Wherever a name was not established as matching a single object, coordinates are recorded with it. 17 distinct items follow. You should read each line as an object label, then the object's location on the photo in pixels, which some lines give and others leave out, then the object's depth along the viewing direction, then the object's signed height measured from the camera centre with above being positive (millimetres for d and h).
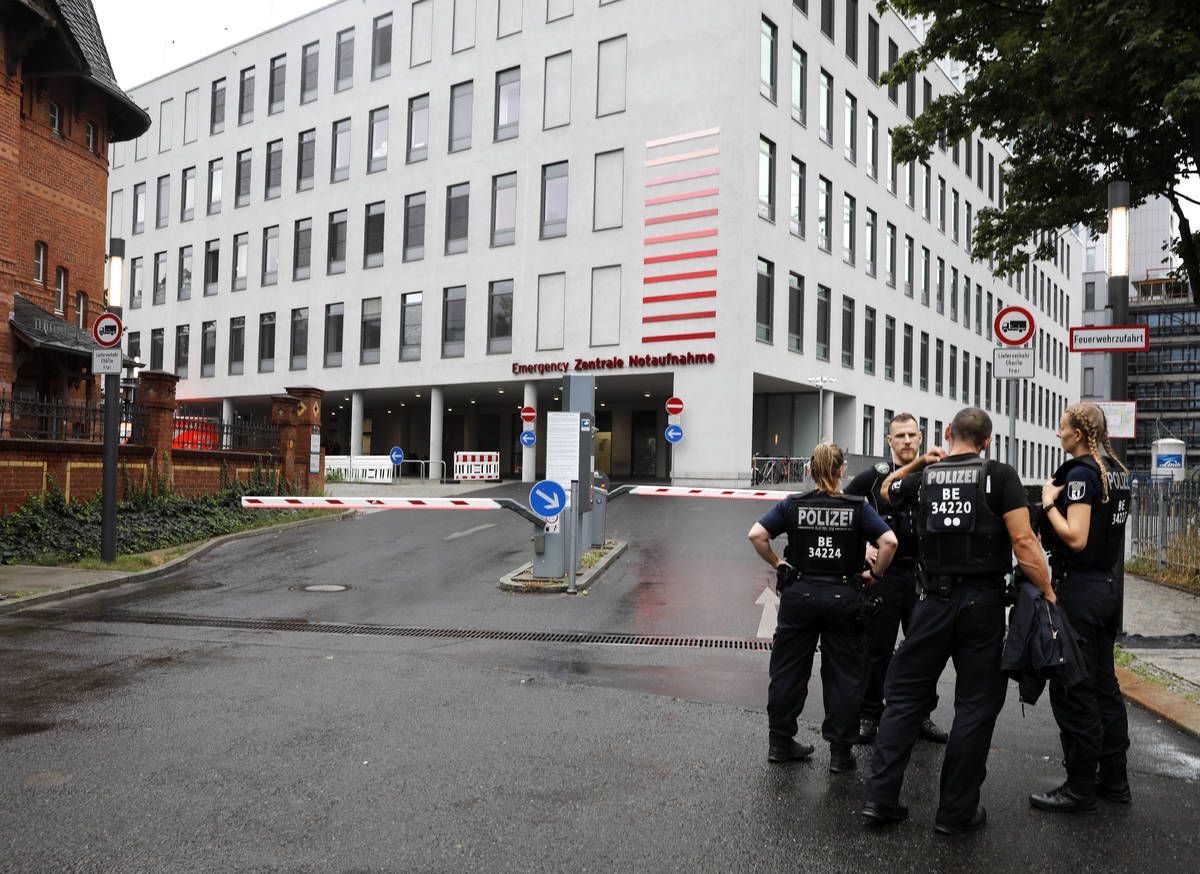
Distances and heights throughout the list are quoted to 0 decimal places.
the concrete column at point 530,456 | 36125 -265
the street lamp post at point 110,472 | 13398 -445
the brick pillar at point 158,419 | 17922 +415
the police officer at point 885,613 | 5578 -908
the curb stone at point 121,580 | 10273 -1762
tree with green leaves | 11516 +4997
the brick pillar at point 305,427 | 22641 +404
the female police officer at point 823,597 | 5070 -745
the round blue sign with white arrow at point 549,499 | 11625 -600
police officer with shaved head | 4270 -723
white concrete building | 32406 +8931
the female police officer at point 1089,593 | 4543 -660
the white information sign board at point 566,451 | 11914 -13
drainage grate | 8641 -1753
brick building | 21500 +6353
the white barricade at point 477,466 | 35969 -688
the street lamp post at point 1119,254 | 9195 +1992
